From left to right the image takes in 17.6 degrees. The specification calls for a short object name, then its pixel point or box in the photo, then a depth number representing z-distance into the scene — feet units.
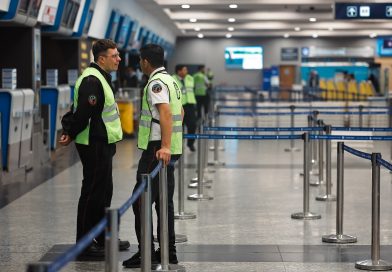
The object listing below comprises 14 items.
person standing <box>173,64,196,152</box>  83.31
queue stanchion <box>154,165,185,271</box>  30.74
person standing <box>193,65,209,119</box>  116.63
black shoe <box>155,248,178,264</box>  32.30
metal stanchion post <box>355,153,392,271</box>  32.08
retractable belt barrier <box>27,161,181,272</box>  15.59
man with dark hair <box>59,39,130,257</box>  33.07
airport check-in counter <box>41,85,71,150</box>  78.45
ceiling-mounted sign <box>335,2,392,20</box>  100.99
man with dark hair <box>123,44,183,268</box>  31.15
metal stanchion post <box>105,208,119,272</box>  19.79
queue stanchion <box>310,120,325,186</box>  57.37
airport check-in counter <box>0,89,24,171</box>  57.83
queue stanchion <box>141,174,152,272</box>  26.55
